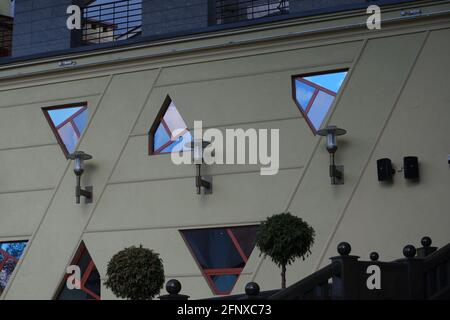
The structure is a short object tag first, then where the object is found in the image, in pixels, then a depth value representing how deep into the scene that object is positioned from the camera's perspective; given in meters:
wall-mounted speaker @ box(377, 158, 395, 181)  11.55
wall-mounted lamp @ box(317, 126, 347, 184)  11.72
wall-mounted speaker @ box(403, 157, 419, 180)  11.40
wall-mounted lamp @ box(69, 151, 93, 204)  13.15
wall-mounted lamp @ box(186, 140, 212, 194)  12.55
